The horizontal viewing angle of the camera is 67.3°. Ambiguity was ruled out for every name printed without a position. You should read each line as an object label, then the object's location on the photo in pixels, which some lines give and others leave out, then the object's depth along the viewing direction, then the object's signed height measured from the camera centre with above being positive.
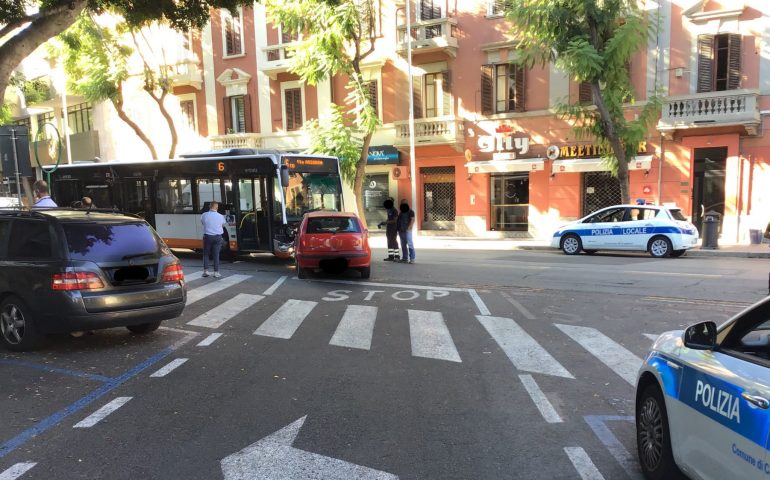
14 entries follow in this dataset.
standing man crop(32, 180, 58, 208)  10.66 +0.11
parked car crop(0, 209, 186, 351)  6.68 -0.91
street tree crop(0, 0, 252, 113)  8.91 +3.47
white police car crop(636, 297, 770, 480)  2.65 -1.13
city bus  15.61 +0.17
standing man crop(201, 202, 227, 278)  13.09 -0.83
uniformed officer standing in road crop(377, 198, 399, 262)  16.59 -1.09
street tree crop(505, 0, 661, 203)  17.38 +4.29
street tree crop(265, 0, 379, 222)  20.22 +5.53
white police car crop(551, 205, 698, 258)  16.72 -1.30
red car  12.98 -1.18
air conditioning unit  26.11 +0.90
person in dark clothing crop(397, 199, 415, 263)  16.19 -0.95
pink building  20.03 +3.25
